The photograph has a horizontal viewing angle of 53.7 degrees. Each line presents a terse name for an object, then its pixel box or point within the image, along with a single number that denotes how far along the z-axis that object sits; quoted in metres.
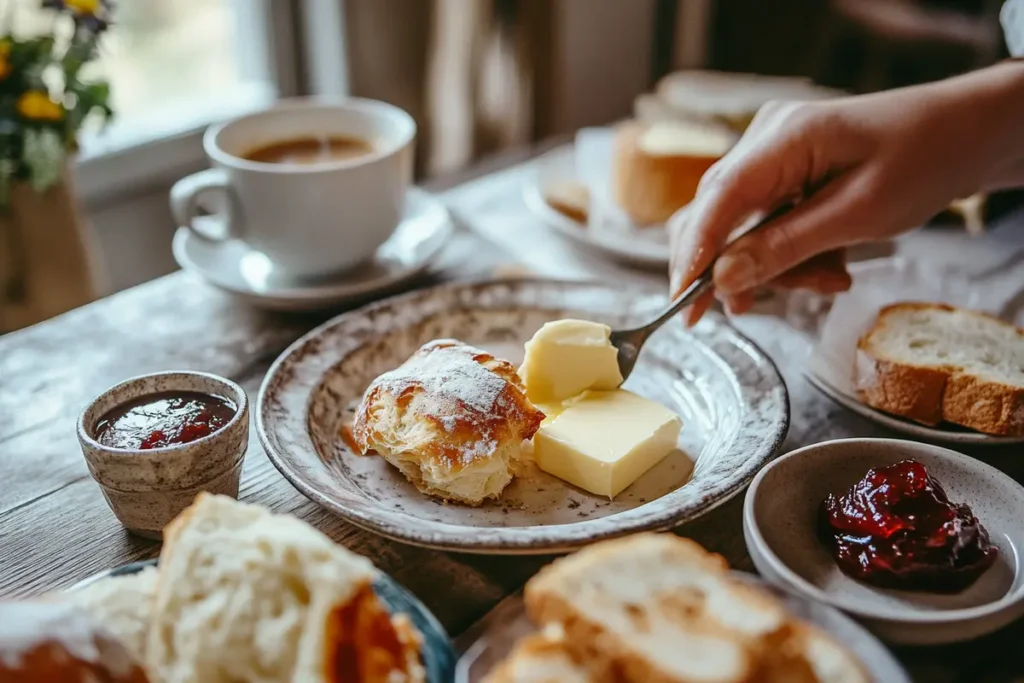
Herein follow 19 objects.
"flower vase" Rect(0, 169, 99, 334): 0.67
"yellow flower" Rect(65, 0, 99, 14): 0.59
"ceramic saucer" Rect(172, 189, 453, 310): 0.52
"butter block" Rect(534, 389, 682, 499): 0.38
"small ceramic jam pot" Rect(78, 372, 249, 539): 0.35
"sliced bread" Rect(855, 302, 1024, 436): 0.42
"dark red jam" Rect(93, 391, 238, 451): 0.36
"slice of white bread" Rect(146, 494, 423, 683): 0.25
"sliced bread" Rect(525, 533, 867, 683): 0.25
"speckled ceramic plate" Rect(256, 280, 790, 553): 0.34
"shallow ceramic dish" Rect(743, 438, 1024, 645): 0.30
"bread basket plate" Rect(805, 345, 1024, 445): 0.41
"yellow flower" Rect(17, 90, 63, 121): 0.62
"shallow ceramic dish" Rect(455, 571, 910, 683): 0.27
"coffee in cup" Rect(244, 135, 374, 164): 0.55
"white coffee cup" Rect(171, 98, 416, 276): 0.51
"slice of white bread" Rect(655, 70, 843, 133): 0.81
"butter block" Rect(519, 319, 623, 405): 0.42
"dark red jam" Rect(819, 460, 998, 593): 0.33
